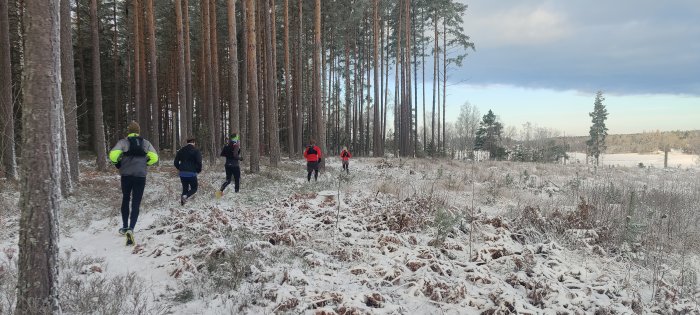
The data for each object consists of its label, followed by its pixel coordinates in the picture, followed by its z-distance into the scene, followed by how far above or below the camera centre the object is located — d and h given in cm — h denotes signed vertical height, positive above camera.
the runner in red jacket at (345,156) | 1512 -40
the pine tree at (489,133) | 4634 +170
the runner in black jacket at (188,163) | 827 -36
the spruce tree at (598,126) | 4734 +252
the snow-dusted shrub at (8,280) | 336 -147
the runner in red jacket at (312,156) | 1237 -32
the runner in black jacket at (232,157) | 969 -27
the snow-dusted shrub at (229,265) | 410 -148
